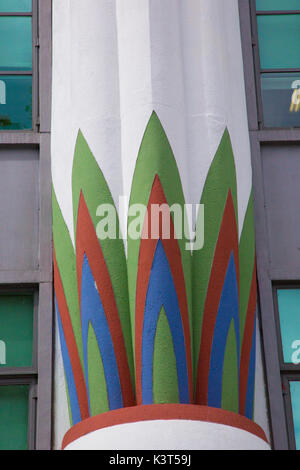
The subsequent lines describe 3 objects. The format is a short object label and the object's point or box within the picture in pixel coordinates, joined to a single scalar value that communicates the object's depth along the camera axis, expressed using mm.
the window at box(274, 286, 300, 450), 7762
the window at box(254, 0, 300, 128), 9039
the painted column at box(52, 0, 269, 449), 6348
